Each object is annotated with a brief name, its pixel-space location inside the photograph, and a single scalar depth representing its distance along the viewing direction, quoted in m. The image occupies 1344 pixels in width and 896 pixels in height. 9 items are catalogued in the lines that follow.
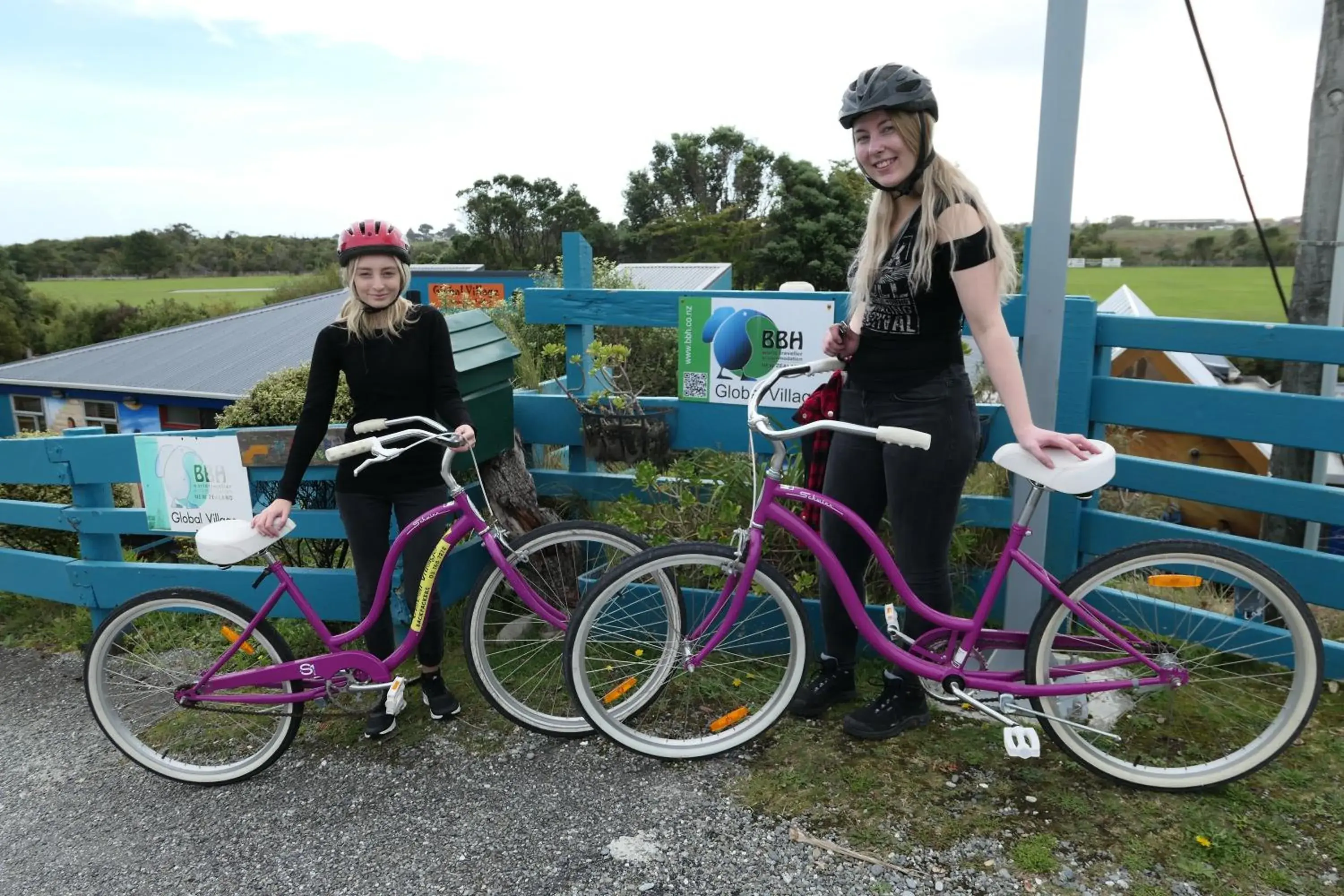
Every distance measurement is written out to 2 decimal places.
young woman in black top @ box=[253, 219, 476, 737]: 2.97
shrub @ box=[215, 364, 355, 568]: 4.15
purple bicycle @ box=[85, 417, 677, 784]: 2.98
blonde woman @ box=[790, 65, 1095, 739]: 2.39
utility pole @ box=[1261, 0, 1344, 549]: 4.19
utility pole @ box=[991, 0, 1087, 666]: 2.72
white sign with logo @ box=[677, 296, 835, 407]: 3.60
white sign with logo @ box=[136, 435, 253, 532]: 3.56
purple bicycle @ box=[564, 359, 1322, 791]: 2.59
